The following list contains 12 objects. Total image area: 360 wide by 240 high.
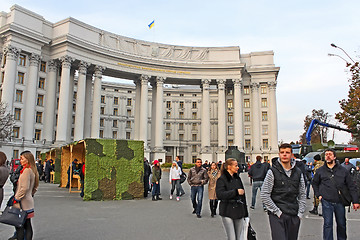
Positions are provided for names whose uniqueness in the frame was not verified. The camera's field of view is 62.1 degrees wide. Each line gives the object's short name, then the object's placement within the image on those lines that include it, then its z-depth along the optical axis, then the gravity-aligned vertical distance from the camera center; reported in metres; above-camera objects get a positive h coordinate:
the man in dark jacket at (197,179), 10.51 -0.73
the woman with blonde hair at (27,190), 5.62 -0.64
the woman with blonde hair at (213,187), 10.11 -0.96
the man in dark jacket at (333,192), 5.98 -0.65
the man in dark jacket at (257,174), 11.45 -0.58
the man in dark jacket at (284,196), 4.39 -0.55
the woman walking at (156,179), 14.38 -1.00
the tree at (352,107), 24.39 +4.52
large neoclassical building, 41.66 +12.33
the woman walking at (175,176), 14.78 -0.87
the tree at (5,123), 32.97 +3.68
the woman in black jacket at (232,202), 5.04 -0.74
